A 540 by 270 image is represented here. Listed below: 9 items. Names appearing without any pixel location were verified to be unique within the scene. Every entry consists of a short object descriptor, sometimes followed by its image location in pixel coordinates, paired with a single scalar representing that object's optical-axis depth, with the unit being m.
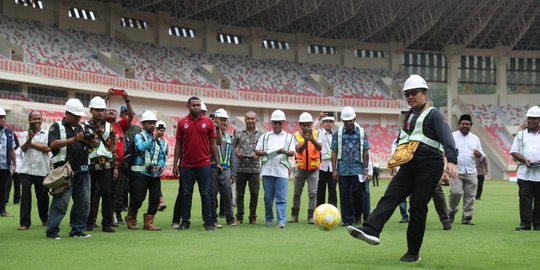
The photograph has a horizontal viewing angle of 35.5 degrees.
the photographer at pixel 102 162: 12.80
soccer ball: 11.15
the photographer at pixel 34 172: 13.93
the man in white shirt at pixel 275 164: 14.95
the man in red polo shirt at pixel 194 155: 13.55
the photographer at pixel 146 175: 13.88
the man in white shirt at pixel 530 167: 14.64
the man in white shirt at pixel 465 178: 15.95
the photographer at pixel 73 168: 11.92
